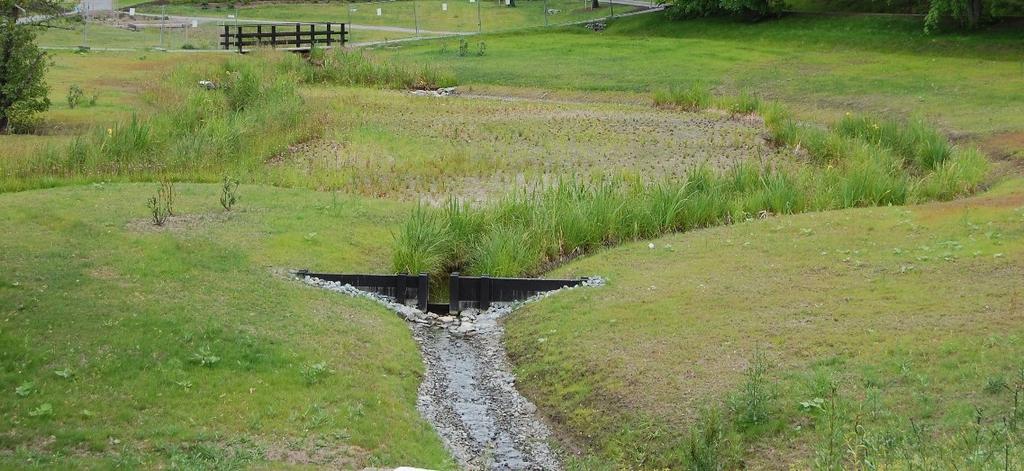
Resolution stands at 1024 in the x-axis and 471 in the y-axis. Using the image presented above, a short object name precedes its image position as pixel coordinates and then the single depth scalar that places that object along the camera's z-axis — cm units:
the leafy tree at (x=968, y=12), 5069
